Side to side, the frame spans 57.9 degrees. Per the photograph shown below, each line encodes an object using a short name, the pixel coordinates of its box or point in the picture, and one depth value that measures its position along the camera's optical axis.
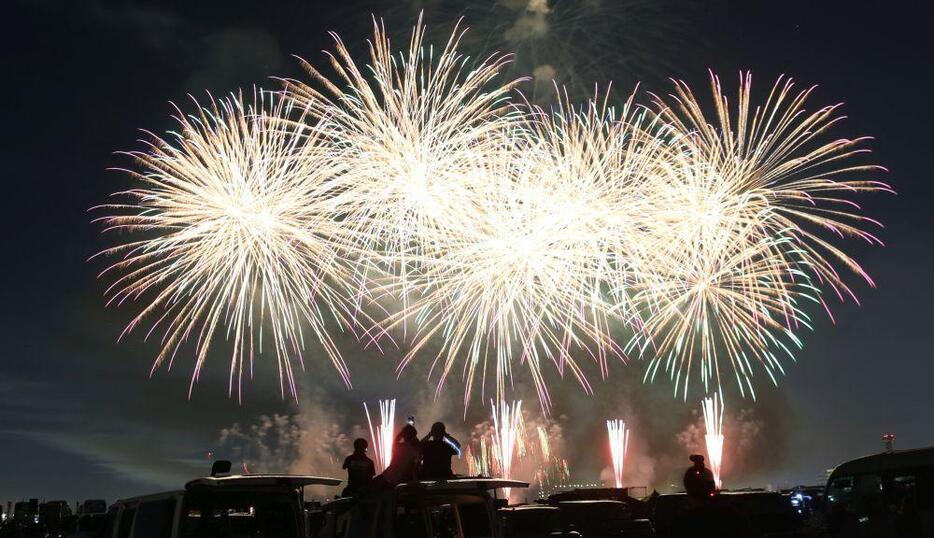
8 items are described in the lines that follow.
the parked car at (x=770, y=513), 19.59
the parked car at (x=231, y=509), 10.24
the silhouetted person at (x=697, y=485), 7.04
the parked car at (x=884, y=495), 16.44
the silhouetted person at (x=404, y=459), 11.36
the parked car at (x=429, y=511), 10.42
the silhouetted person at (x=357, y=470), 12.33
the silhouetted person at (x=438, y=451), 12.87
